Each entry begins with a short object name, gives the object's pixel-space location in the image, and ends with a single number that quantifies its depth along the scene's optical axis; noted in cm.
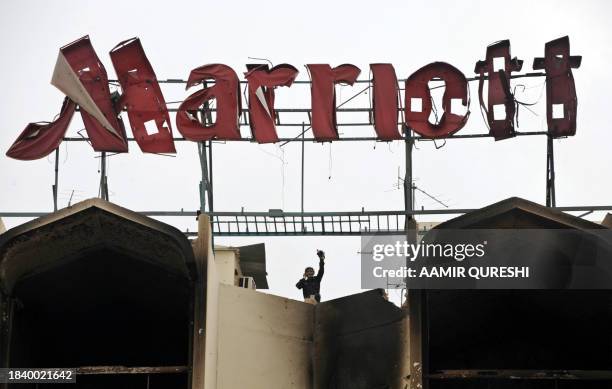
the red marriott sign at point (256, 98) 3856
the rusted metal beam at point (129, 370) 2697
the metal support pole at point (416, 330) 2667
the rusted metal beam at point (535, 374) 2741
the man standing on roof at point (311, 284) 3344
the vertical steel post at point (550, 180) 3753
